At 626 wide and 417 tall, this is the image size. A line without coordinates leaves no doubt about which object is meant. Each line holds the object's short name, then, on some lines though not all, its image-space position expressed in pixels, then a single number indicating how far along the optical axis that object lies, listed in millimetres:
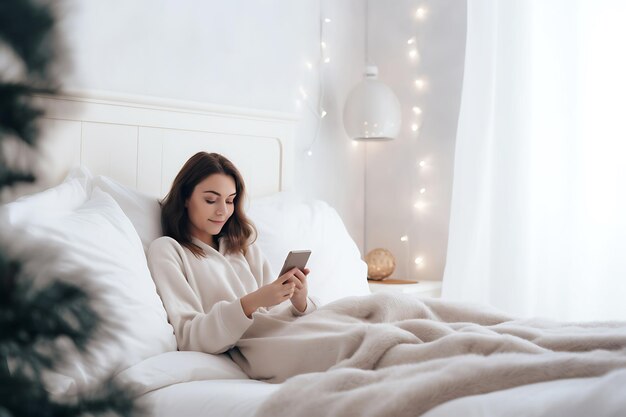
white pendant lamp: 2963
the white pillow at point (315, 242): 2289
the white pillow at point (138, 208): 1955
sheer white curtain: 2510
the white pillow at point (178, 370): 1447
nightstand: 2786
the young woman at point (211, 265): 1693
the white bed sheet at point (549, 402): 1045
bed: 1063
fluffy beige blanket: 1155
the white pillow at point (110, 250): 1545
